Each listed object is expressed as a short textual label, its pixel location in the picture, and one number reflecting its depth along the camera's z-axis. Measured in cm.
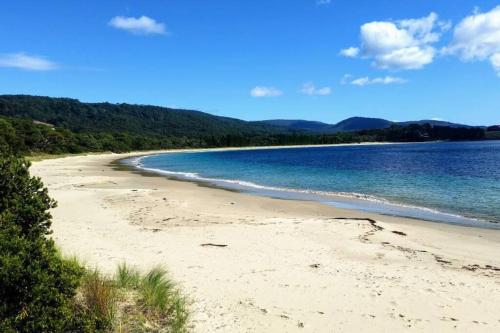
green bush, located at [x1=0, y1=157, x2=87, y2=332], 490
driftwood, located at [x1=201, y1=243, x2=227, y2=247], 1262
